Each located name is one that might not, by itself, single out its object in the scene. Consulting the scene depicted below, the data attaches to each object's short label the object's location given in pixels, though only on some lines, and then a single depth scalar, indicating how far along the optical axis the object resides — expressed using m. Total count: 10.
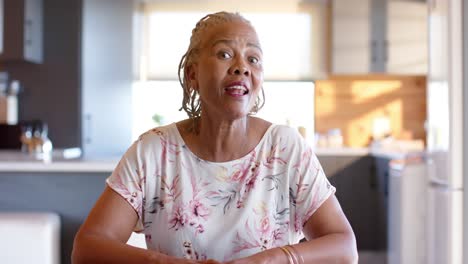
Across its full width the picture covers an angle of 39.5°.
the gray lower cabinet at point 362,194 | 4.05
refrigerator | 2.60
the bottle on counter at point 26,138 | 4.46
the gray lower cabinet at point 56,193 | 2.78
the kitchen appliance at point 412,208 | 3.37
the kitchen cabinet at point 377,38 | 5.57
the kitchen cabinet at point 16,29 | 4.62
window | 5.81
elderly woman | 1.24
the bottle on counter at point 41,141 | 4.40
